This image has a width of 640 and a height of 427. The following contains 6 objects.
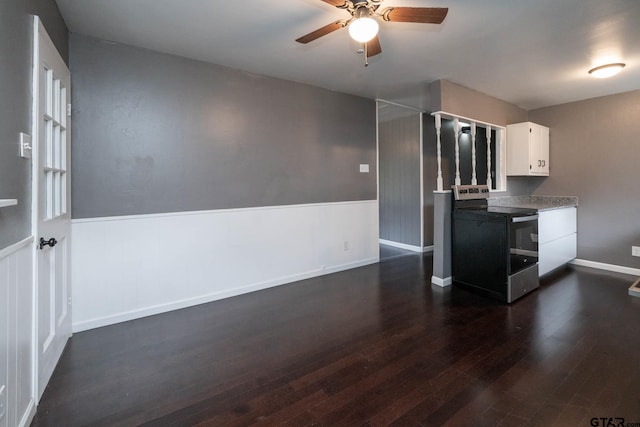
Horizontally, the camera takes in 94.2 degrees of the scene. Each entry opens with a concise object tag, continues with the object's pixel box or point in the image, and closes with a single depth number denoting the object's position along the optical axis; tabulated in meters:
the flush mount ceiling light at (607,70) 2.97
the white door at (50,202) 1.67
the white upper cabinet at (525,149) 4.09
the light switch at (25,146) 1.50
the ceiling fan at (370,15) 1.74
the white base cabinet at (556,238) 3.49
